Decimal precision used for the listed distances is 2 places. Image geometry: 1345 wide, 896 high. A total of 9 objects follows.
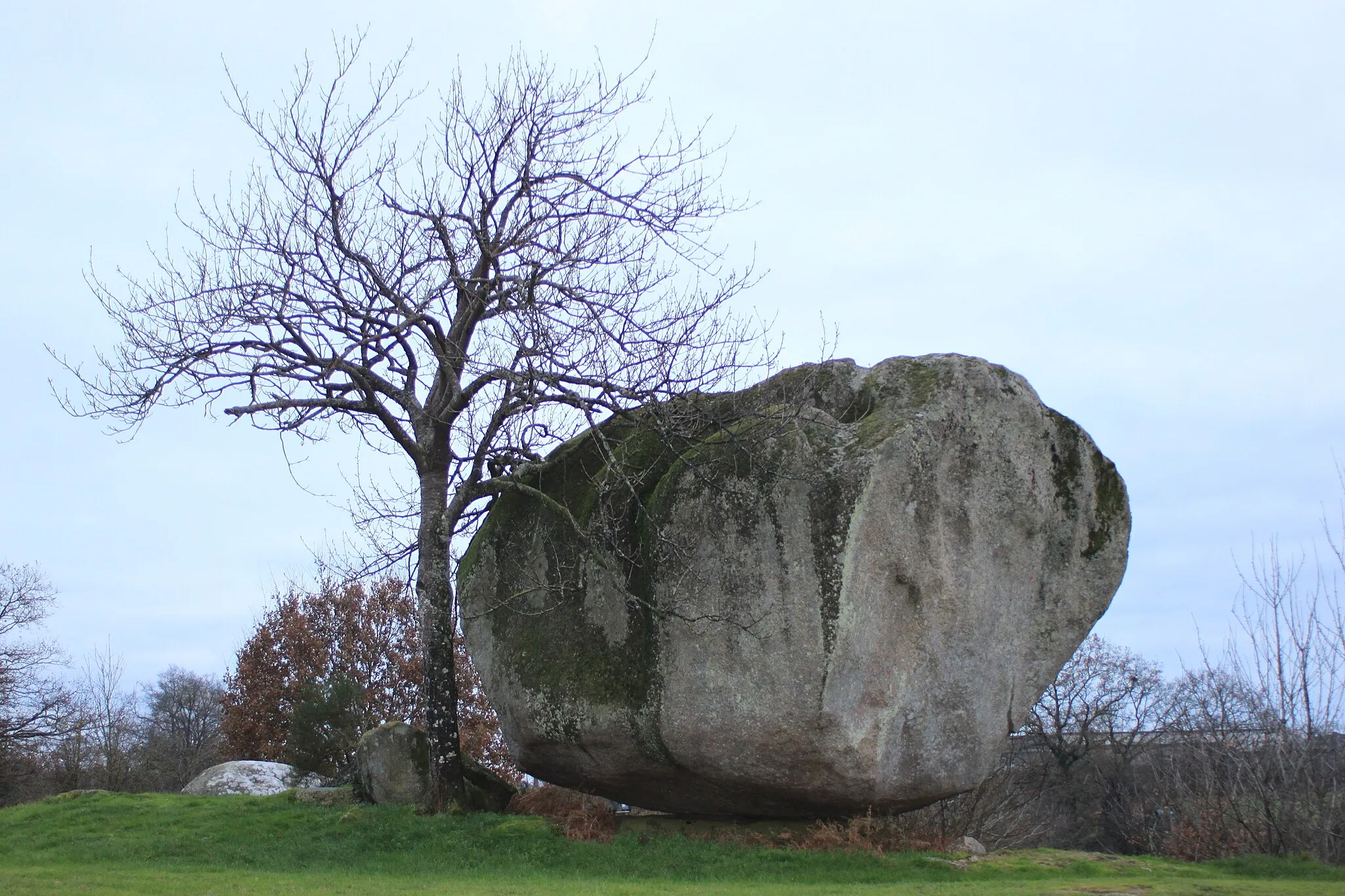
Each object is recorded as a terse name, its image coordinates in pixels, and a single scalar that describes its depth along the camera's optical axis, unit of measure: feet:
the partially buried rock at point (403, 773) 52.49
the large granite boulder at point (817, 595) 42.52
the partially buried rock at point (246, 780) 74.08
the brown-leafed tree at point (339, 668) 105.19
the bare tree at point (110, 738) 106.22
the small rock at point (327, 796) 54.90
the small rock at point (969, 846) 45.91
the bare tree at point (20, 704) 122.11
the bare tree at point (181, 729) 124.57
